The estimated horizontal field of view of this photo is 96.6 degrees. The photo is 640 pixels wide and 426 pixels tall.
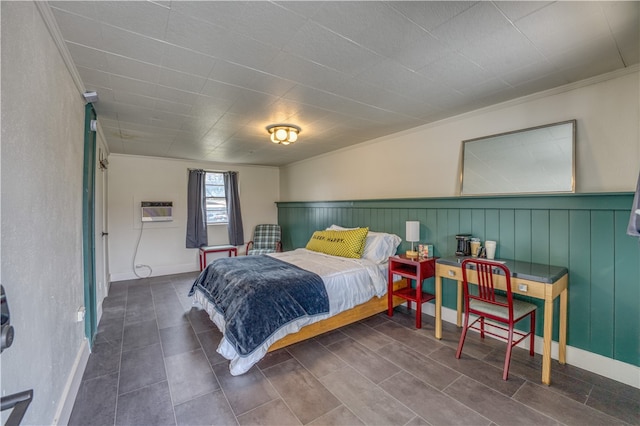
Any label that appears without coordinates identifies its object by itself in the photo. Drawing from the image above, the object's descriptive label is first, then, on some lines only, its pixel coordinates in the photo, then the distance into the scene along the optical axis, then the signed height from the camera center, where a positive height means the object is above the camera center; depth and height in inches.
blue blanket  91.6 -31.7
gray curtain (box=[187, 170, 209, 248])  222.8 -0.3
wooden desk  83.0 -23.3
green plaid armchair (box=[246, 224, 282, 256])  242.5 -24.0
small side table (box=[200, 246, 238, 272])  219.9 -31.2
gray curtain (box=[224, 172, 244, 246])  238.7 +1.3
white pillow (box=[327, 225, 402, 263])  141.4 -18.5
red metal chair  86.5 -30.6
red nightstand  120.5 -28.1
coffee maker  116.7 -14.8
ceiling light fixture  135.0 +37.6
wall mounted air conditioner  206.8 -0.2
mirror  94.8 +17.9
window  234.7 +9.7
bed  92.6 -32.2
